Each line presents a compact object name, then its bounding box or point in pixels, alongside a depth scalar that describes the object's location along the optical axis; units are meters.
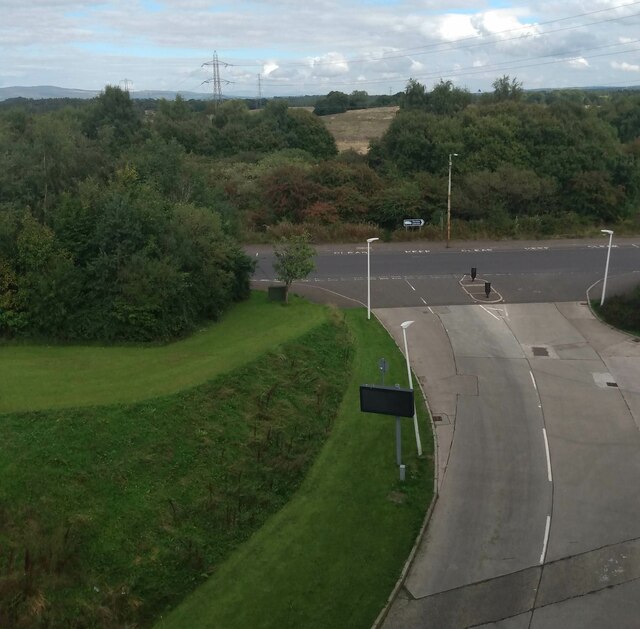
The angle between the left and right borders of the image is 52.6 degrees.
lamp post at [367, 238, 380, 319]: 28.28
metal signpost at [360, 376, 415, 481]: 15.56
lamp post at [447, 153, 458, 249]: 42.31
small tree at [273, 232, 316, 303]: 28.61
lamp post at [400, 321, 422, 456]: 17.72
